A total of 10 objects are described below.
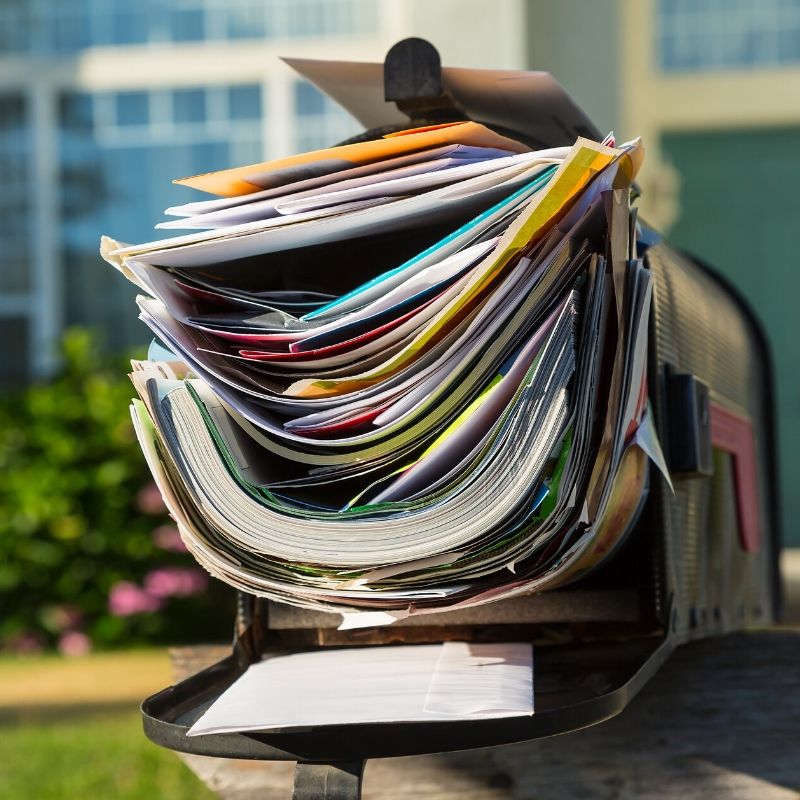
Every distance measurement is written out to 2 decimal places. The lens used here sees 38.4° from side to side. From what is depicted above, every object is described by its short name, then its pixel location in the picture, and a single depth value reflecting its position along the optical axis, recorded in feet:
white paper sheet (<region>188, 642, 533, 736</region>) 2.43
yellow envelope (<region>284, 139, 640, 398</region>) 2.53
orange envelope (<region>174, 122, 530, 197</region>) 2.78
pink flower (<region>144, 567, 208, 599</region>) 15.43
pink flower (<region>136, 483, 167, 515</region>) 15.49
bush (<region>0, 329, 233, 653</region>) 15.65
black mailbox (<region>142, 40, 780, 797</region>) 2.45
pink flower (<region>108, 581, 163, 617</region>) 15.43
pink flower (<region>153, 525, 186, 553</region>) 15.61
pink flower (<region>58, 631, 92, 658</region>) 15.65
